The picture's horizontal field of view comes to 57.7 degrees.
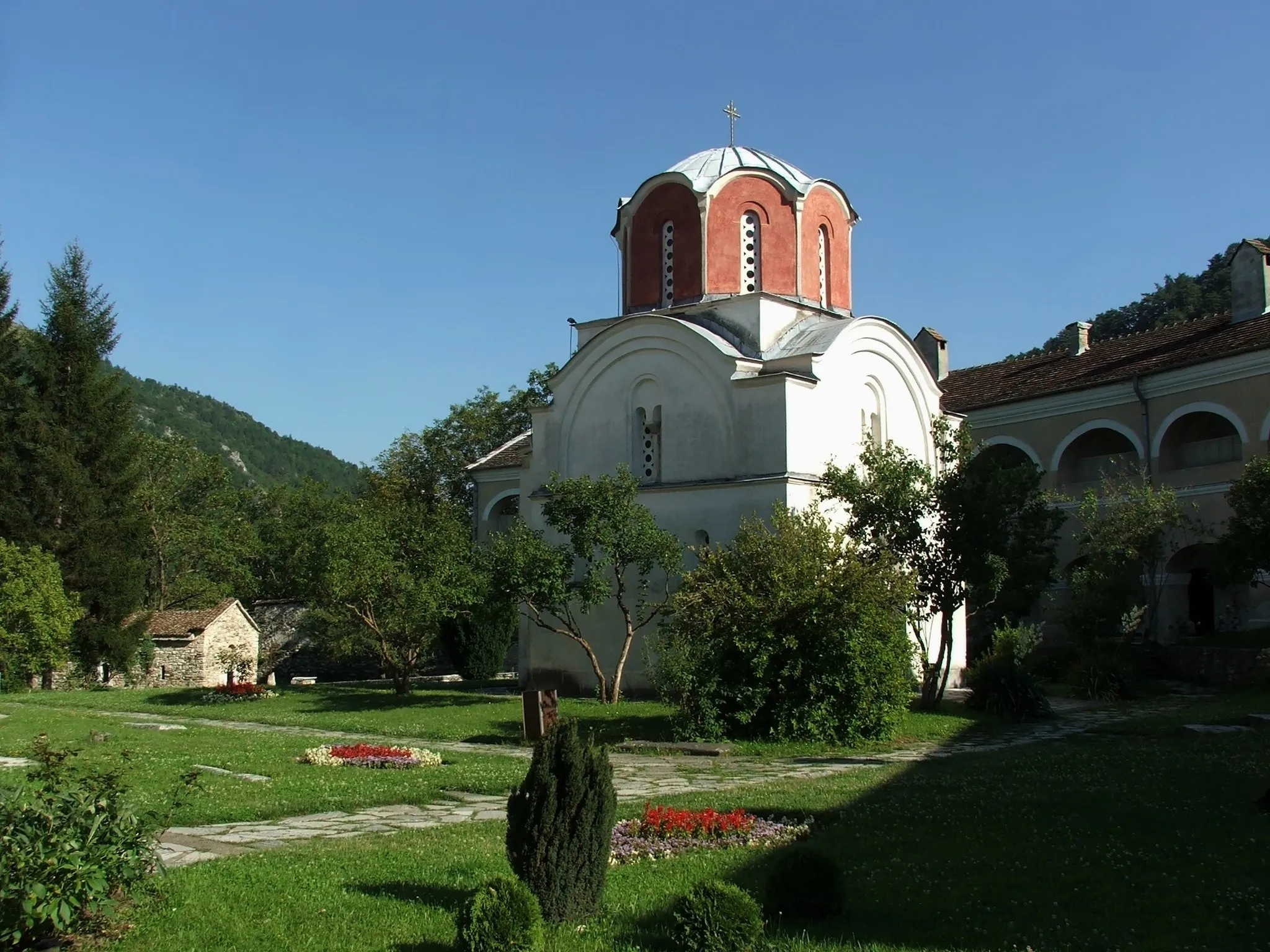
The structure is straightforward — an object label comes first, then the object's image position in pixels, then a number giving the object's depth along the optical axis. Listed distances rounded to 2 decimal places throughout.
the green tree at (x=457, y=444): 40.69
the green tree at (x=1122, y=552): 21.14
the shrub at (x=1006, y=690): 16.52
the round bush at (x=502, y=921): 4.93
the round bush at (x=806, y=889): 5.70
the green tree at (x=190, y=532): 38.84
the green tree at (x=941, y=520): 16.52
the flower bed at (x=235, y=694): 22.06
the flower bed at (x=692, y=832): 7.47
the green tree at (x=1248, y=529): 20.16
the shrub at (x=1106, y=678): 19.86
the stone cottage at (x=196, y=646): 29.91
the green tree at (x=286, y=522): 42.56
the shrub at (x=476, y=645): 31.14
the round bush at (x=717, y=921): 5.06
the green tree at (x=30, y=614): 25.00
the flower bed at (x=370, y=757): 11.98
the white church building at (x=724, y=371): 19.69
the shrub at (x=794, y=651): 14.16
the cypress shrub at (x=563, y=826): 5.59
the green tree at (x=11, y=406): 28.59
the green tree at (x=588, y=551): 18.17
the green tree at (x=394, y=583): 21.52
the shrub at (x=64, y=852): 4.83
